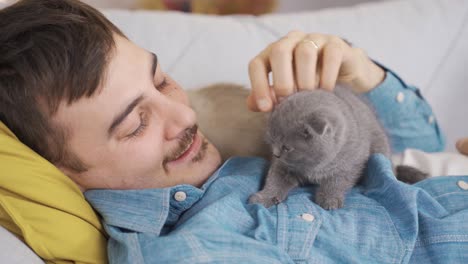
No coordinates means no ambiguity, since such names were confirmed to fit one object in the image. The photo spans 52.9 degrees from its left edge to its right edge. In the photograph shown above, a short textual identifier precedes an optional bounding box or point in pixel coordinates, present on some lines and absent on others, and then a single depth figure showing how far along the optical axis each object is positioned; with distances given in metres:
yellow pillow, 0.83
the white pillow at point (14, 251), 0.78
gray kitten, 0.91
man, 0.84
